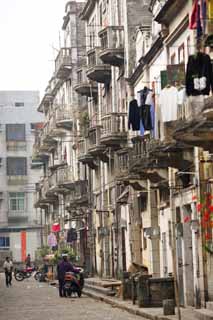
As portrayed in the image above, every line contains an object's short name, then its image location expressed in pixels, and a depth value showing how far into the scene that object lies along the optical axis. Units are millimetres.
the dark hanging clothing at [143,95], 33531
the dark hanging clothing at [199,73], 23375
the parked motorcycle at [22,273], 69038
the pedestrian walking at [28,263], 74750
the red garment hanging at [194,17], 25344
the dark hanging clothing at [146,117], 33312
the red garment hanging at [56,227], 75788
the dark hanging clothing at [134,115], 34750
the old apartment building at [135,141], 28094
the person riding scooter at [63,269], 41062
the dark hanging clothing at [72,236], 66688
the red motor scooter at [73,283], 41125
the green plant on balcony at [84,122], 55994
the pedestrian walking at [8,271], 57962
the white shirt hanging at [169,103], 28031
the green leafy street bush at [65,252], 60812
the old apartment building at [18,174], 100062
